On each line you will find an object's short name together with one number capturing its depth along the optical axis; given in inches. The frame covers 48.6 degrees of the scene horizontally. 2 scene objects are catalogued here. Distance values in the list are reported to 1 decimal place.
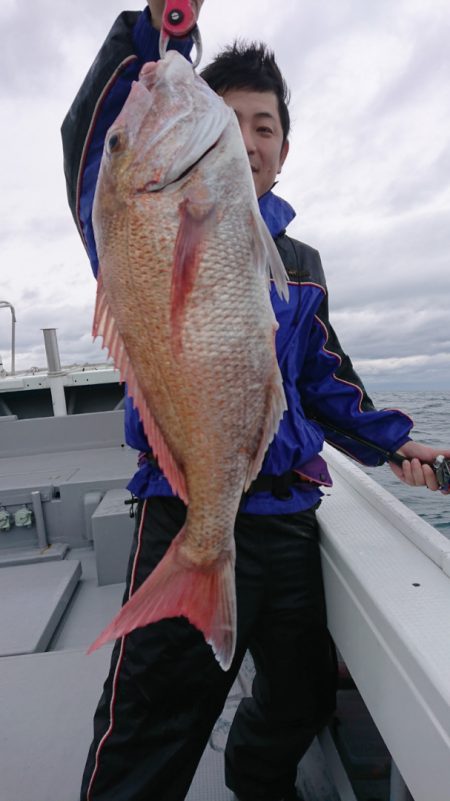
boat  46.2
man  57.7
